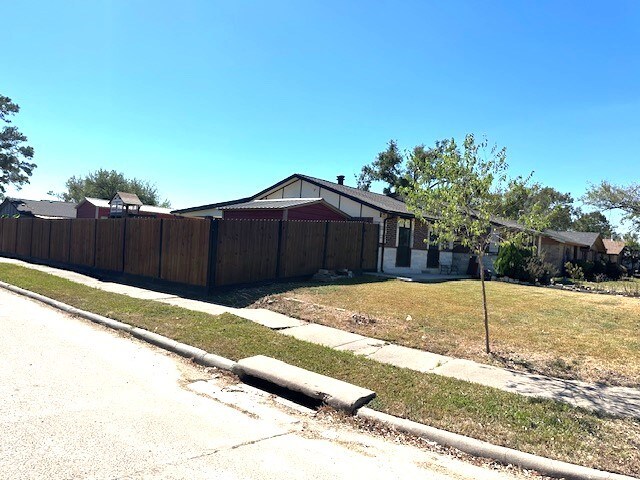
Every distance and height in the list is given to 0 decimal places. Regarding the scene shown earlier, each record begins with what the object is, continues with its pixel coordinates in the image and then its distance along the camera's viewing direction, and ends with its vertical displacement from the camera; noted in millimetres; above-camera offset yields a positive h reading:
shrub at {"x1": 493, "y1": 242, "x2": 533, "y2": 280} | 20391 -860
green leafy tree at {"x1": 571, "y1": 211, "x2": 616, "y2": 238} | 76312 +4170
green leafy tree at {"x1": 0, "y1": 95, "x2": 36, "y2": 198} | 49719 +6641
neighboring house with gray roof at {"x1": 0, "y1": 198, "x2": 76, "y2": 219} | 48469 +740
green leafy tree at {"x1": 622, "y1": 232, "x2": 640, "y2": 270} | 49469 -96
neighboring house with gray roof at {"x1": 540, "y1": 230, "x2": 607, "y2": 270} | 28625 -40
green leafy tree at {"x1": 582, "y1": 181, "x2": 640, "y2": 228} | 37344 +4154
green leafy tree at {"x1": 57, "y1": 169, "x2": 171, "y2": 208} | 69938 +5000
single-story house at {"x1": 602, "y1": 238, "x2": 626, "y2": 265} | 48562 +56
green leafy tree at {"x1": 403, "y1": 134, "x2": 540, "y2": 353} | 7363 +709
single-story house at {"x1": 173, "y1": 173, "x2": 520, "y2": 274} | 20375 +811
